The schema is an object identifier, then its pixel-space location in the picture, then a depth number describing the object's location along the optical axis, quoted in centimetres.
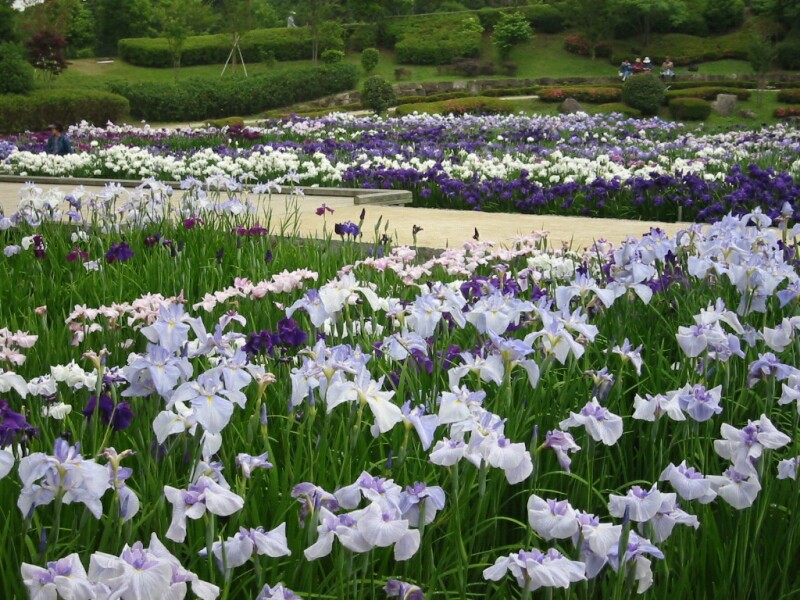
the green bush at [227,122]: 2594
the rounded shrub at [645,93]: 3028
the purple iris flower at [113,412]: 209
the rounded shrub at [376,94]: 2944
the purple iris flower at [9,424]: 182
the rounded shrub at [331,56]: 4289
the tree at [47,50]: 3183
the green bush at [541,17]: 5116
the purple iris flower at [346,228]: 443
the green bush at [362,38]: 5116
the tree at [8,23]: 3519
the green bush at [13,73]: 2775
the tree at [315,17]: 4269
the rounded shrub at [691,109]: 2931
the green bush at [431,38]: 4809
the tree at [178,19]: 3866
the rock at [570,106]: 2959
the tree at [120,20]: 5450
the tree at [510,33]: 4772
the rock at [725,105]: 3108
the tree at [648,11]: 4603
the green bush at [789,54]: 4256
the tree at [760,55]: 3372
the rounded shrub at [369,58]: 4381
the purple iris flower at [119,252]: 426
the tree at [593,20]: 4589
